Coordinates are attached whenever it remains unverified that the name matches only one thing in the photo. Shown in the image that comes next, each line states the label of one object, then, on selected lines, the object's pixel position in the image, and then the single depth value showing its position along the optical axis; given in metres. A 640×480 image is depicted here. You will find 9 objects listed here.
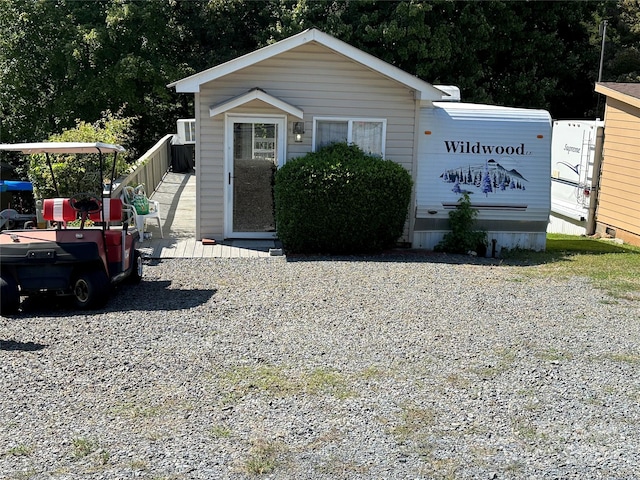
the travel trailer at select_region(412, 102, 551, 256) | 12.42
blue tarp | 13.91
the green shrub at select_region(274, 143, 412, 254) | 11.16
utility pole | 21.42
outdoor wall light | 12.06
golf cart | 7.96
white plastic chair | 11.97
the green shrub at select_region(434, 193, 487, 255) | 12.25
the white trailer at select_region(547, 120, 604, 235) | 15.91
